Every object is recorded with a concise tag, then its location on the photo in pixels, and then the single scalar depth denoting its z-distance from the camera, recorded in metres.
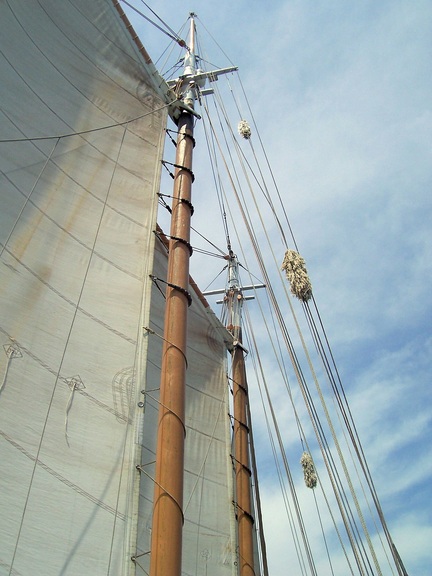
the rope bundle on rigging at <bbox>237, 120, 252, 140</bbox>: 10.62
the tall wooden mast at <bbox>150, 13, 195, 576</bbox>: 5.07
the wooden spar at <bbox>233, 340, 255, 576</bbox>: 12.03
